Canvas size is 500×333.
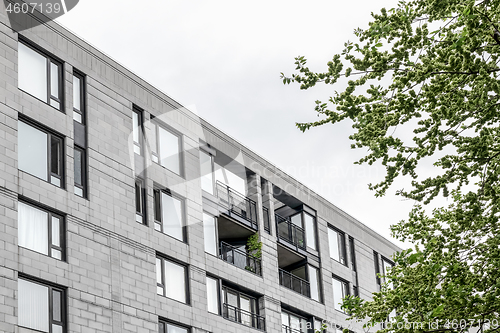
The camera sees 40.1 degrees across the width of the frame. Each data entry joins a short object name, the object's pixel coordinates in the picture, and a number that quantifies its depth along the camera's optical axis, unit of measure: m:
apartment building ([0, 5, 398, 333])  20.19
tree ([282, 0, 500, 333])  11.02
